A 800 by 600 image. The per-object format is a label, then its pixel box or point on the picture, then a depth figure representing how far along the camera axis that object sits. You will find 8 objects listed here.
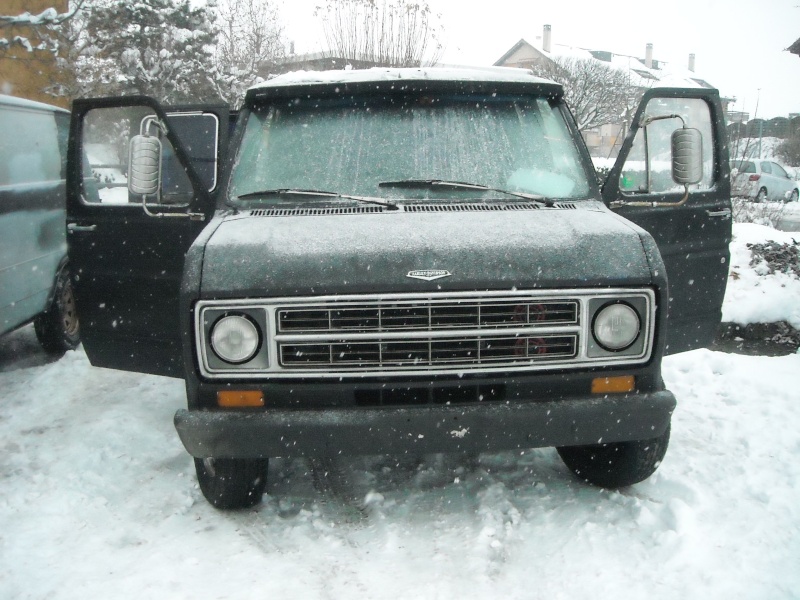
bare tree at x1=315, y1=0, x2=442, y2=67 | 17.84
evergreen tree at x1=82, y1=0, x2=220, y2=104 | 20.27
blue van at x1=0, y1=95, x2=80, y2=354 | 5.48
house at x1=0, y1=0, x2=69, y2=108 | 14.11
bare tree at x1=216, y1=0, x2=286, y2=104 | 23.94
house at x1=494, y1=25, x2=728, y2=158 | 32.69
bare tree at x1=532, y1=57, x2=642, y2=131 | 23.88
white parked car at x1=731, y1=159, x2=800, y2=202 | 23.09
